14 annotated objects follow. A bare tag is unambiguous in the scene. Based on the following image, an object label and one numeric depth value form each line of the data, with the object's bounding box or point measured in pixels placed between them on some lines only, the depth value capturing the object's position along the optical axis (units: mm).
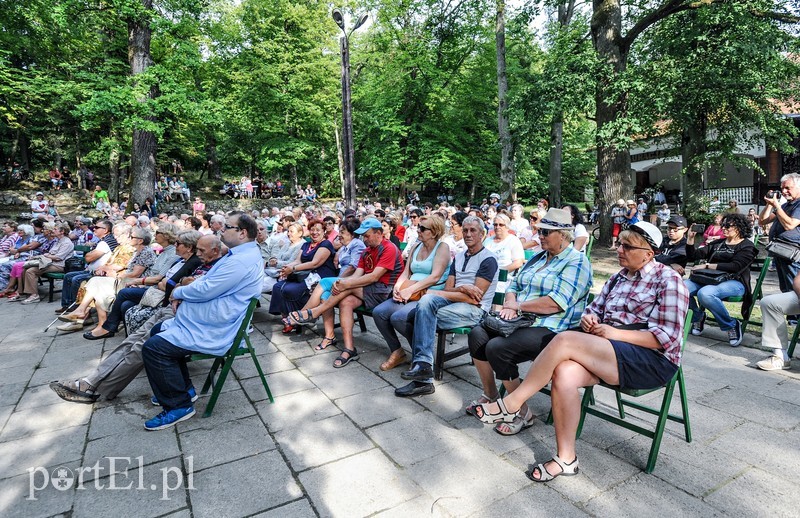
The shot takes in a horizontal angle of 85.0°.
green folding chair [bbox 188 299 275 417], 3266
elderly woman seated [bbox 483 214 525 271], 5719
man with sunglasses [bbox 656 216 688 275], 4984
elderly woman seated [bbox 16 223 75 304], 7641
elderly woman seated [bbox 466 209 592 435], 2926
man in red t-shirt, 4523
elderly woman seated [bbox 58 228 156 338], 5426
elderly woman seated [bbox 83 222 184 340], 4973
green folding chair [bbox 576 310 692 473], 2471
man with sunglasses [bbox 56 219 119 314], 6288
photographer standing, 4305
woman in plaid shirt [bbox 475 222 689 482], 2422
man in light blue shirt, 3113
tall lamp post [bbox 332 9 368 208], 8531
